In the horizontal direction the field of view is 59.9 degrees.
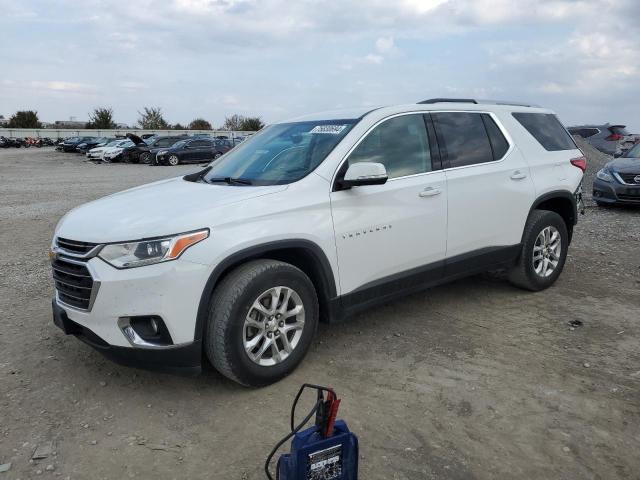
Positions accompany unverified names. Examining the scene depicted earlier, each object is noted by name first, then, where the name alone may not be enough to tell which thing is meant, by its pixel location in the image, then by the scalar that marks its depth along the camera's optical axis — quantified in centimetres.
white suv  320
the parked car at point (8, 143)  5419
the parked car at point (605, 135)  2147
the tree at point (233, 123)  7906
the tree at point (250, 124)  7530
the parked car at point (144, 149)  3145
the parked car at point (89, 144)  4147
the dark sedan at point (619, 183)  1063
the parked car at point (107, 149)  3269
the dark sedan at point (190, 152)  2912
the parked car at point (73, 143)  4422
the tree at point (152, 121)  8100
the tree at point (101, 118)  7844
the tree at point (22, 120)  7731
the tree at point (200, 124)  8231
